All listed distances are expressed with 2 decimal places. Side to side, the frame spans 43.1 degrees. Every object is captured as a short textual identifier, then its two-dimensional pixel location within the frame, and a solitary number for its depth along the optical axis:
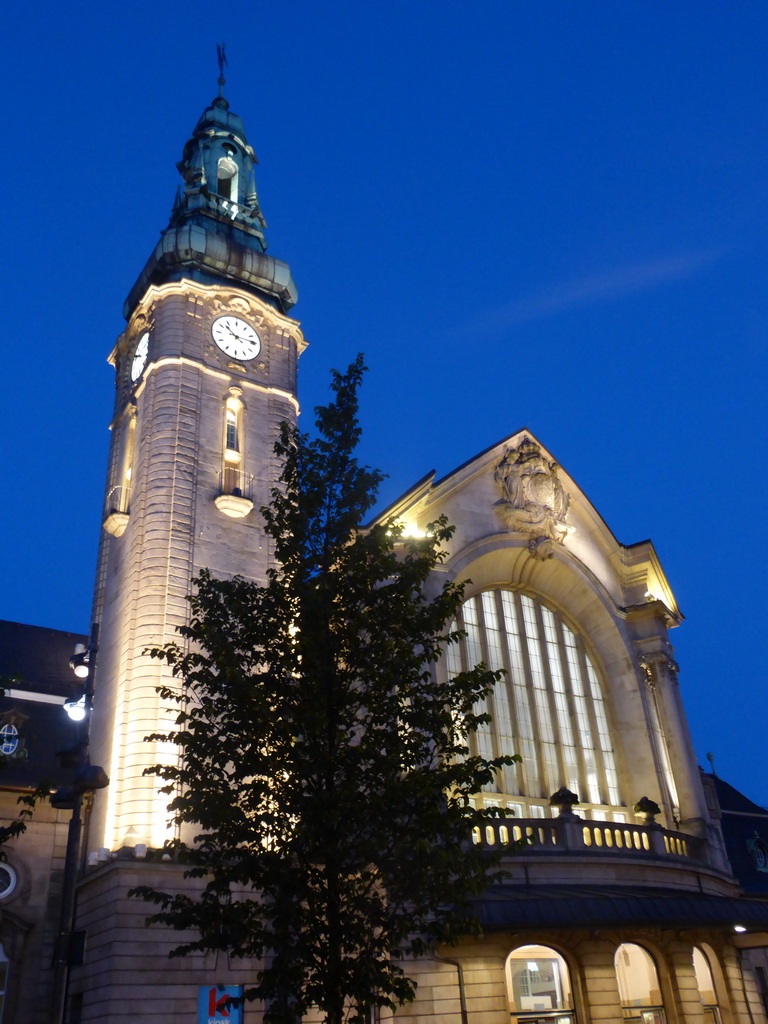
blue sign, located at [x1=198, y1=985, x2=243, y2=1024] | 22.94
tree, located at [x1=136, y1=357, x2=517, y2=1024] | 13.60
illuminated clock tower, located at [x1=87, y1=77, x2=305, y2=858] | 26.81
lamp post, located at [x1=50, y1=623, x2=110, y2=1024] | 14.85
